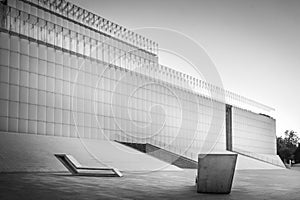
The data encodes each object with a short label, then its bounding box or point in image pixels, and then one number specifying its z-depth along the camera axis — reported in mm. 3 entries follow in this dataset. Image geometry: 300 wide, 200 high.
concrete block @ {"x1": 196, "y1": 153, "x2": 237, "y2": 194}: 12516
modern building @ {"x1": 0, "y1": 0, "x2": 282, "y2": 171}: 29000
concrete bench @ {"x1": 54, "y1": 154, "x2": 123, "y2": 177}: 18594
